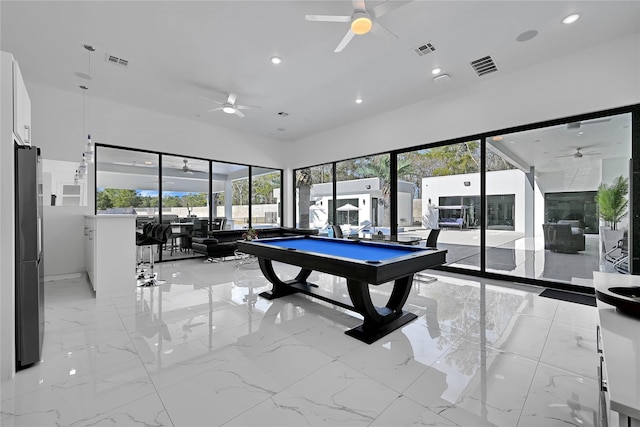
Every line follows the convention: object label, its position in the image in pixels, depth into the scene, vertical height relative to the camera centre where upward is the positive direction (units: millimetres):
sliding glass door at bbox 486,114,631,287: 4227 +259
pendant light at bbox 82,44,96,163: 4070 +1085
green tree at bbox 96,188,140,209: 6145 +332
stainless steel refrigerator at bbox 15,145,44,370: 2230 -369
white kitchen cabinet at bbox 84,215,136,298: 4238 -649
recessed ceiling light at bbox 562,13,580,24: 3385 +2393
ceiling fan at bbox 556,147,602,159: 4542 +965
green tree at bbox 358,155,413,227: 6531 +1008
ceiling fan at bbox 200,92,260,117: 5217 +2096
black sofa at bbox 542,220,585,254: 4516 -404
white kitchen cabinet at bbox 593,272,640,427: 712 -480
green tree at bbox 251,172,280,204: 8867 +846
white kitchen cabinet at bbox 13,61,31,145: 2213 +883
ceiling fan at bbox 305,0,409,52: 2838 +2055
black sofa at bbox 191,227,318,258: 6516 -670
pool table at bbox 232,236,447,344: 2488 -533
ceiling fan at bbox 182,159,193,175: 7420 +1209
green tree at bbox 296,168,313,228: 9209 +664
